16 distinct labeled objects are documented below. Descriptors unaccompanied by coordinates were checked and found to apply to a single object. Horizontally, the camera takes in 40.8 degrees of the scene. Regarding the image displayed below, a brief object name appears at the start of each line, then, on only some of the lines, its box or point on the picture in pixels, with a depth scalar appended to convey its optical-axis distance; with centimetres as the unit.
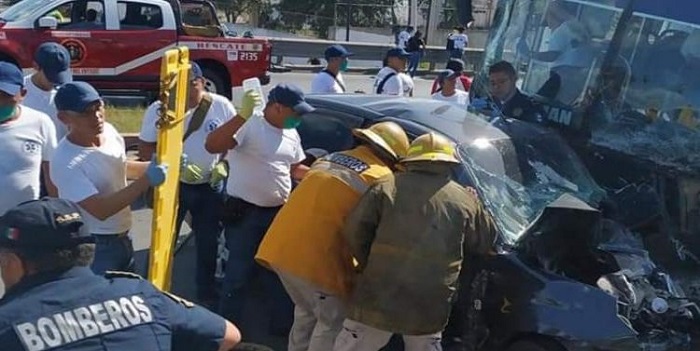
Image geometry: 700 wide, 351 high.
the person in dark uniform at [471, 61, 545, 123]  661
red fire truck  1380
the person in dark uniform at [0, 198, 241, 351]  231
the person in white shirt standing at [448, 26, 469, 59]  2155
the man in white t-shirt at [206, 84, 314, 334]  520
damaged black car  451
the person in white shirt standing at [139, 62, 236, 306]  563
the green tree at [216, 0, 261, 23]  3891
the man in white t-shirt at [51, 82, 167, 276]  415
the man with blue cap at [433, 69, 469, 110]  910
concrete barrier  2366
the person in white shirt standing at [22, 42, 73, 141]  556
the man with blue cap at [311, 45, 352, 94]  854
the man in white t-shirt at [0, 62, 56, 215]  450
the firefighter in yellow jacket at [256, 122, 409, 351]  439
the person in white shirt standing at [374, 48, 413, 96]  959
